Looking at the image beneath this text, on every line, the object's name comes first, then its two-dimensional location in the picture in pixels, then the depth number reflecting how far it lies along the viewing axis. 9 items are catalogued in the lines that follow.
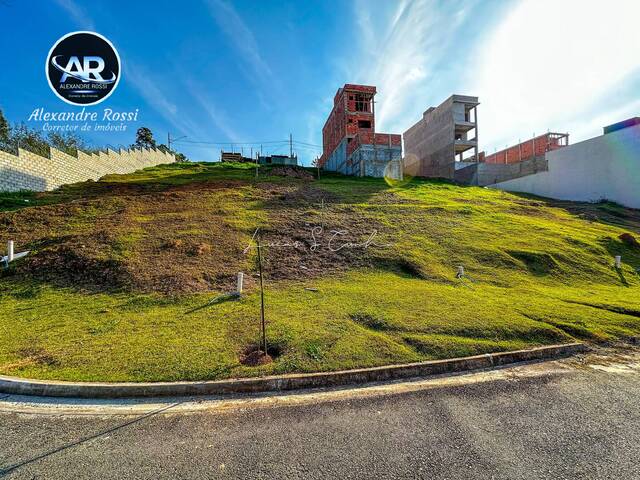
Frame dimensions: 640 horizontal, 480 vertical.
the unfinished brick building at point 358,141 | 27.28
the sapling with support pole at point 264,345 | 4.72
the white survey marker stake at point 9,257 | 8.65
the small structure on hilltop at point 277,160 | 43.35
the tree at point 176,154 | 53.42
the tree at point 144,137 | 55.52
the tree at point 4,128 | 26.71
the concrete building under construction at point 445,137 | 33.74
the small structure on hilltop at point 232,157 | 46.31
